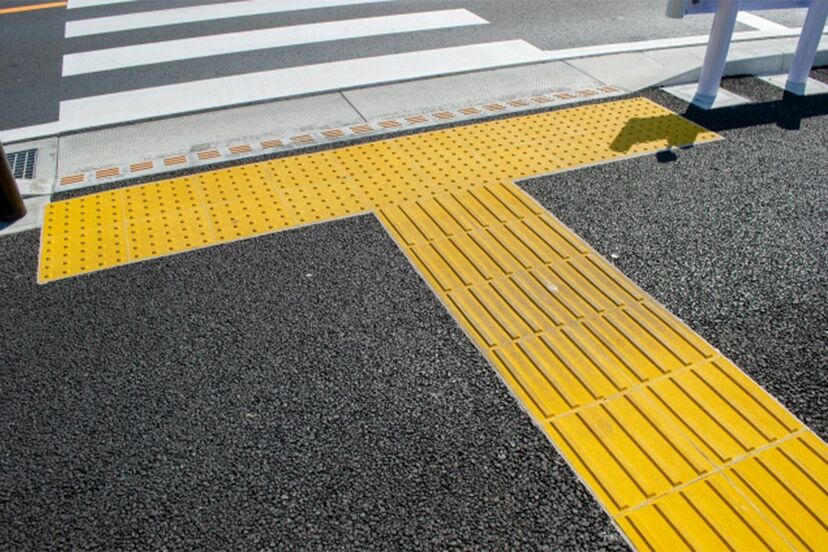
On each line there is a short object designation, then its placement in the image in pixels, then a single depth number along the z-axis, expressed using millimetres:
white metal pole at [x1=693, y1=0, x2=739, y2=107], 6168
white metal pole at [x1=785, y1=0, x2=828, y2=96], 6473
